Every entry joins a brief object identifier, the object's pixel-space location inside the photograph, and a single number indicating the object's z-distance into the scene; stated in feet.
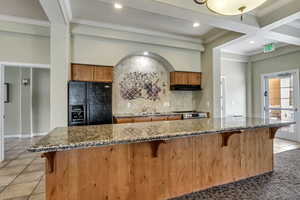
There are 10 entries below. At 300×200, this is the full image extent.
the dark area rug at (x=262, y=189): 6.97
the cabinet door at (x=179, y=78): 16.69
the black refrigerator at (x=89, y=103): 11.60
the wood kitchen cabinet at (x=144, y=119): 13.58
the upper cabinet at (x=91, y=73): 12.92
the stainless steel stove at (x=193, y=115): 15.66
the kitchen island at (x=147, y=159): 5.02
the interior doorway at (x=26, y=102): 19.27
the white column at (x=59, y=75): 10.96
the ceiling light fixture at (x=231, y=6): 5.79
